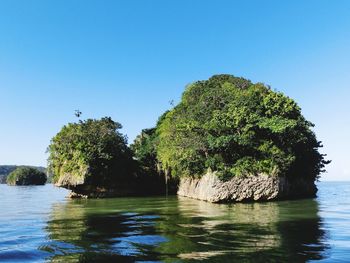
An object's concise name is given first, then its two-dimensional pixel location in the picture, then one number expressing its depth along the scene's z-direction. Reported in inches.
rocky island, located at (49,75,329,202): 1285.7
